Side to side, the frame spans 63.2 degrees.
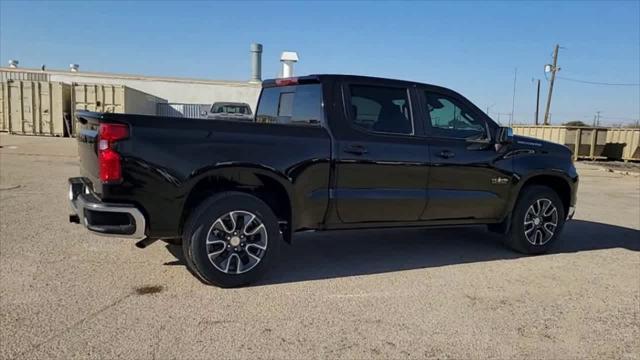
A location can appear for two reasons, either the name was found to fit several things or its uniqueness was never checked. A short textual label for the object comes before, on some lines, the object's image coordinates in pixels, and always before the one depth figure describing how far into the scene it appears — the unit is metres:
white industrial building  34.19
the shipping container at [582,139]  28.25
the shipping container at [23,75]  34.53
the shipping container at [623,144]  28.69
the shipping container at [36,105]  27.36
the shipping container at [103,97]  26.92
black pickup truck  4.38
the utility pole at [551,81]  43.91
